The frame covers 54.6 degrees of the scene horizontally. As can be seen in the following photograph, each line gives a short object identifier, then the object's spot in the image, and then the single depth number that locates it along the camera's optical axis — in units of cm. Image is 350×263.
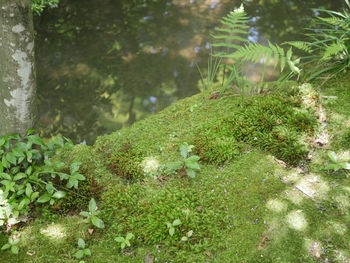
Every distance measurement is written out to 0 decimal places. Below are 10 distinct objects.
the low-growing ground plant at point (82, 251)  244
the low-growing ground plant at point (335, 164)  279
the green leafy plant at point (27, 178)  265
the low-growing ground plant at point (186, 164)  297
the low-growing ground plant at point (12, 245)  246
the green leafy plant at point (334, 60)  395
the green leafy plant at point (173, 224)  250
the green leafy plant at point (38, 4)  626
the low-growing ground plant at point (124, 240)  246
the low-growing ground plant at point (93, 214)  256
